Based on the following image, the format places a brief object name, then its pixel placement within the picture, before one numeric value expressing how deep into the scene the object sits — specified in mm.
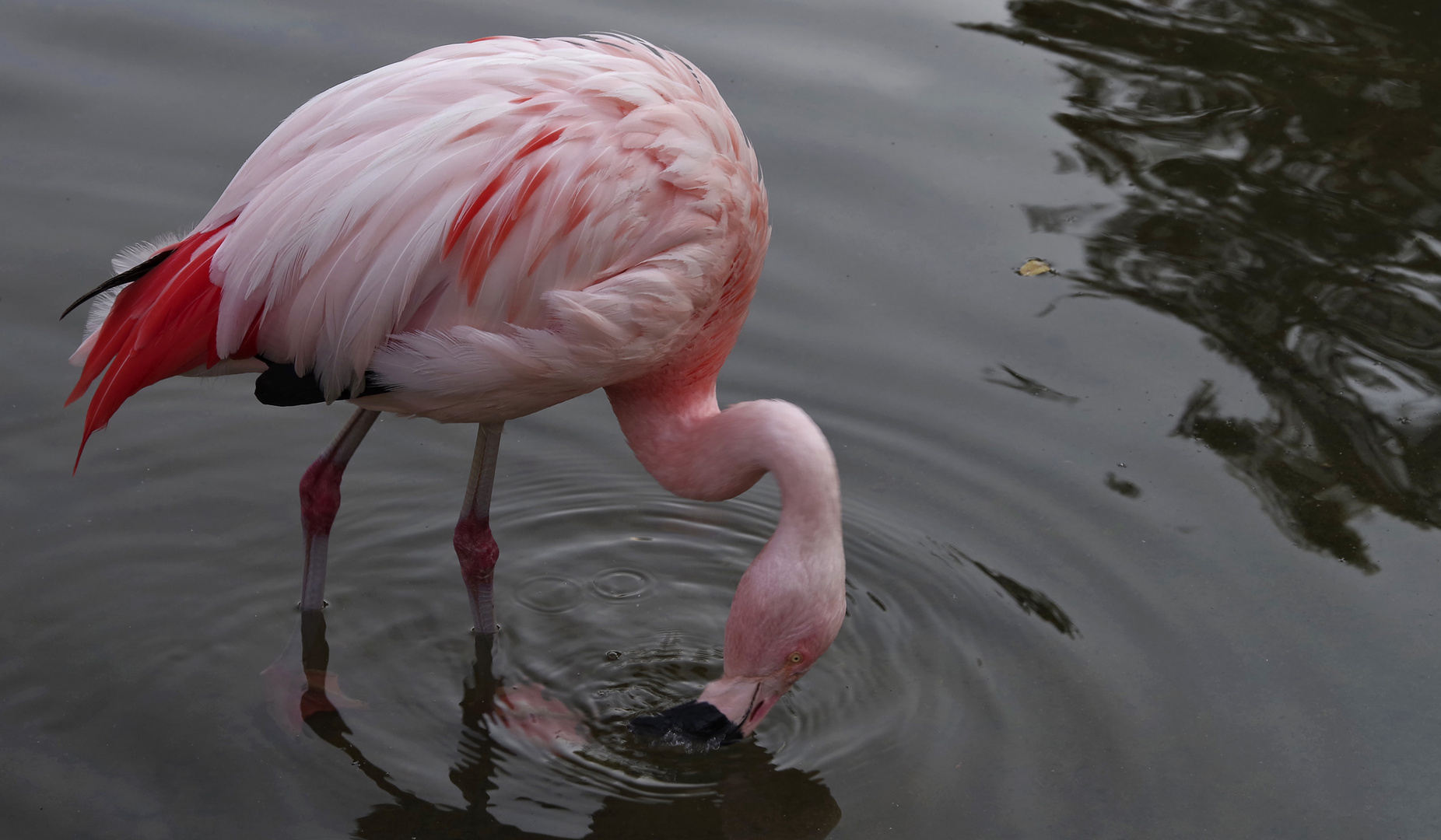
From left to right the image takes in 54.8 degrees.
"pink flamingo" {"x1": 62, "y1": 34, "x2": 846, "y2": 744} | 3682
